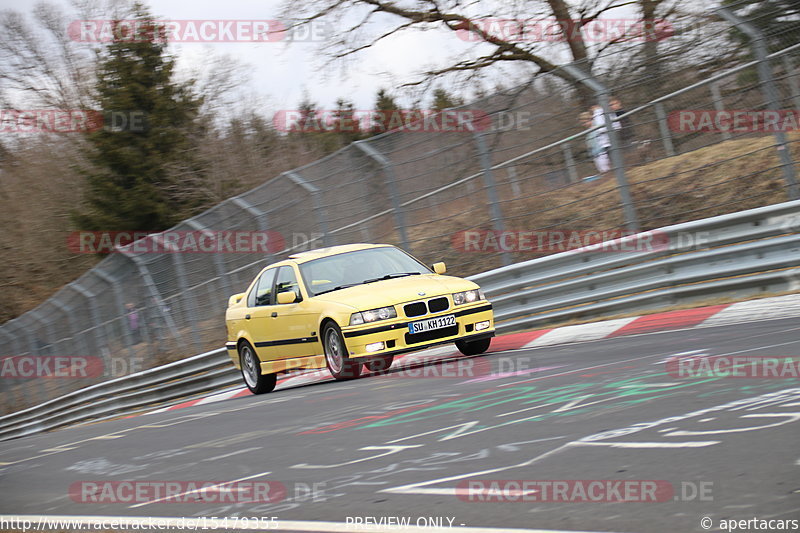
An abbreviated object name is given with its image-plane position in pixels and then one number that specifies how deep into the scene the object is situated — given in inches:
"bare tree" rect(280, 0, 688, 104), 807.7
